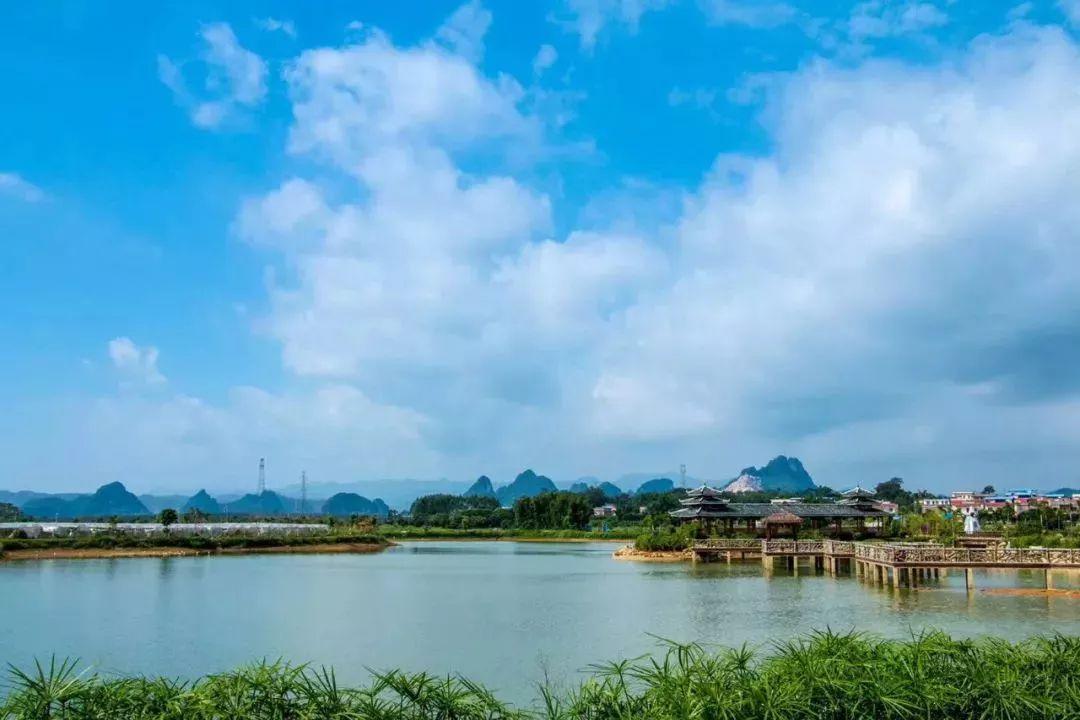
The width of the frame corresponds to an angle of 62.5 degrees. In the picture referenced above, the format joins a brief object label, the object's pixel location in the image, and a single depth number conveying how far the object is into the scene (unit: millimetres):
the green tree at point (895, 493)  127500
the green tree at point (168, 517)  61844
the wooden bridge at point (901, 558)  29062
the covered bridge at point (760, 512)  48250
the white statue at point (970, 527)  45756
